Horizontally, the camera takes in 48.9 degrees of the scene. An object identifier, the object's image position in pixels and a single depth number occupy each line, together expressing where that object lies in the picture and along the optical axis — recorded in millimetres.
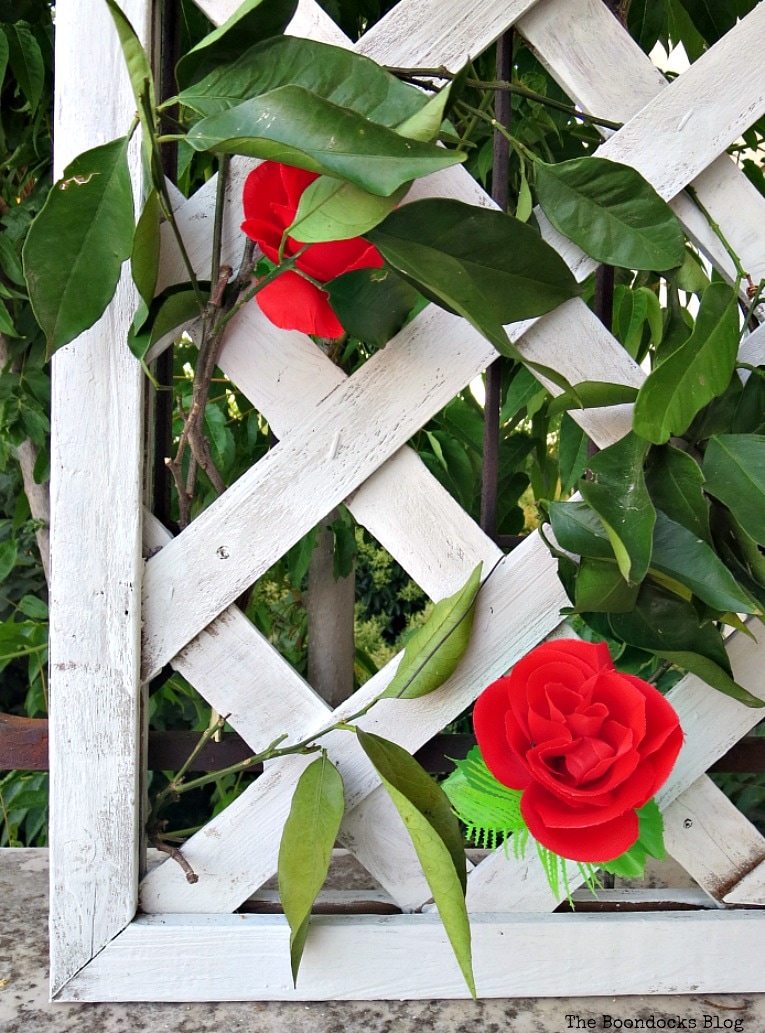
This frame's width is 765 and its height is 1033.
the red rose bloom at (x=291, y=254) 428
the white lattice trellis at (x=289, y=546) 492
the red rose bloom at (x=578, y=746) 427
